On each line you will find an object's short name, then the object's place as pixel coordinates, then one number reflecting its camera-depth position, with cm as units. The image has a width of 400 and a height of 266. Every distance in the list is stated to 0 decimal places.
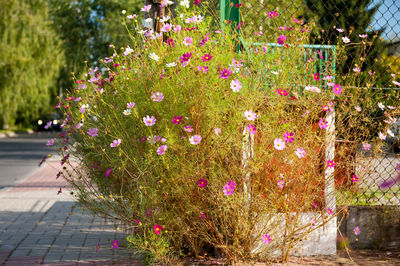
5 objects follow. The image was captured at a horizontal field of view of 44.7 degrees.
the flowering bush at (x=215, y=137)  380
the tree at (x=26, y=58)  3014
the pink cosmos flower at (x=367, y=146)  426
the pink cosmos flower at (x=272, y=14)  390
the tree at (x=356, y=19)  536
